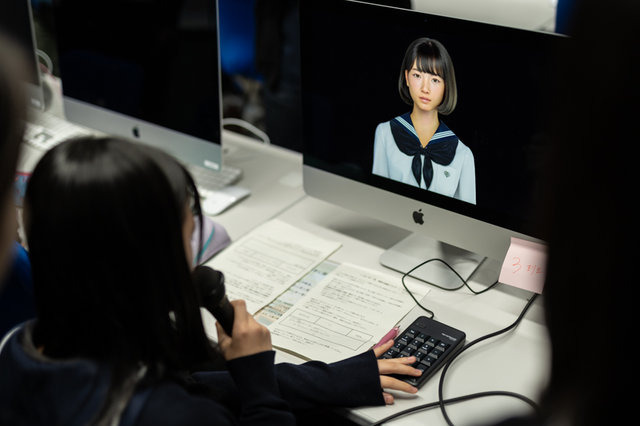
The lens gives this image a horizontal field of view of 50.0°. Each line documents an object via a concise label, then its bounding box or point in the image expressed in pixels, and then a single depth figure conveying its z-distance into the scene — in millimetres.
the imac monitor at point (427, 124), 1201
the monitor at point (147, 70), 1604
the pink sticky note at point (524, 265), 1277
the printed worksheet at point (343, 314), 1242
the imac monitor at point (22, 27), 1964
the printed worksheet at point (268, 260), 1390
